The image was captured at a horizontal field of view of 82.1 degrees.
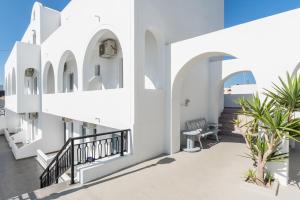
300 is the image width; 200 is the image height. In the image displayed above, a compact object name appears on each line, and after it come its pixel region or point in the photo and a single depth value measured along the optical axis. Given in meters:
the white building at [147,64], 4.67
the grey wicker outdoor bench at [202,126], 8.31
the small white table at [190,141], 7.03
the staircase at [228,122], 10.22
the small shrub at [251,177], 4.04
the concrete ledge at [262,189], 3.69
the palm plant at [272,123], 3.57
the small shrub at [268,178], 4.01
